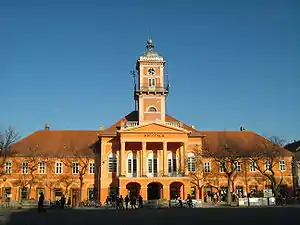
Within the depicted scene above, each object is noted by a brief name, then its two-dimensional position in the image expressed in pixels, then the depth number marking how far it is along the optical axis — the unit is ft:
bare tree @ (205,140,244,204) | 141.67
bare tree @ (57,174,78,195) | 172.35
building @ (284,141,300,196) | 188.30
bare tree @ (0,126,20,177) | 155.74
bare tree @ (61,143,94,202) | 175.32
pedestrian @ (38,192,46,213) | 87.02
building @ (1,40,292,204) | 164.55
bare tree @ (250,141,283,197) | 158.77
